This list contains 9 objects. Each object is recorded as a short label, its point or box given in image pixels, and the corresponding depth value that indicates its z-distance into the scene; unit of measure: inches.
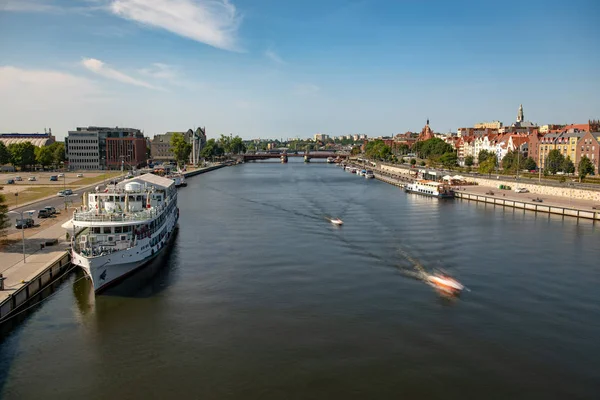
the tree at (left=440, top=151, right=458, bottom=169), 5231.3
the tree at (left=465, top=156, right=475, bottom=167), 5693.9
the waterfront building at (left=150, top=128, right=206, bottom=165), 7508.9
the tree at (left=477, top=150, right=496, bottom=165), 5260.8
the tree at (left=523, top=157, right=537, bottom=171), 4485.7
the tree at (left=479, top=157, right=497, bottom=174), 4251.5
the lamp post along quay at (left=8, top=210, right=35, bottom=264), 2185.9
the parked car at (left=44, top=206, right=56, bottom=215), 2173.1
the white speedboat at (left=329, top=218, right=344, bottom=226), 2235.5
